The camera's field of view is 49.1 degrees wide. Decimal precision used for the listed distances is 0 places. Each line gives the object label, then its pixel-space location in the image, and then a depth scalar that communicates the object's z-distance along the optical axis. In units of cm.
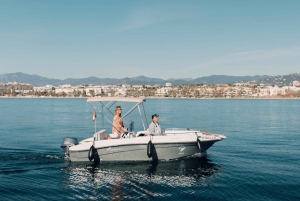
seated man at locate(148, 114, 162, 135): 1556
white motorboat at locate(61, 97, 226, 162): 1515
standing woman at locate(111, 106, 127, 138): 1537
